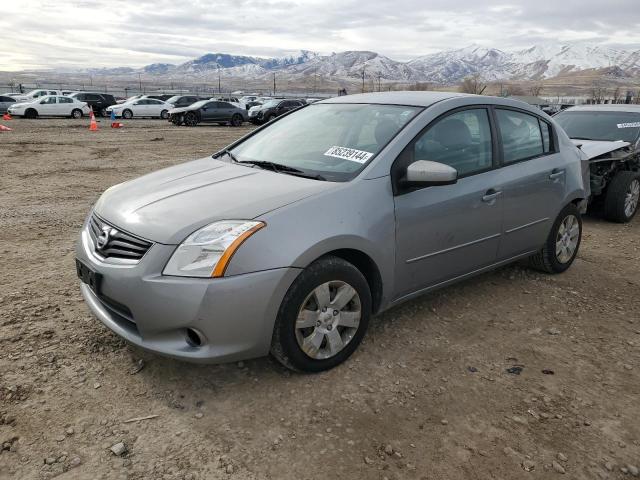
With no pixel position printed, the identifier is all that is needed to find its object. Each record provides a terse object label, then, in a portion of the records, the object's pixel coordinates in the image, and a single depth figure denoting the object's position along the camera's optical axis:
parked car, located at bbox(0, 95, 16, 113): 27.09
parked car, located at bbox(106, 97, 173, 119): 29.00
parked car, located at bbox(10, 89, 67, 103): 28.65
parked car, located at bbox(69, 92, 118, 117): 29.20
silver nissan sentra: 2.62
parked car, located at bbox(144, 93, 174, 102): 36.41
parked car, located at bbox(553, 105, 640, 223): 6.87
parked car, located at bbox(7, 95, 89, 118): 25.84
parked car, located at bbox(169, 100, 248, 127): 25.61
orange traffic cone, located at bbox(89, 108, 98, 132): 19.89
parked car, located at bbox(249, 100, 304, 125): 27.75
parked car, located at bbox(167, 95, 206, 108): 31.89
